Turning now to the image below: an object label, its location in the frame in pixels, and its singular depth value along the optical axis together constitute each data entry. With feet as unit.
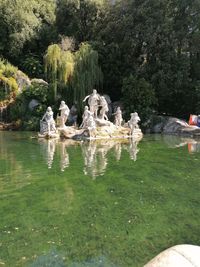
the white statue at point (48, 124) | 39.70
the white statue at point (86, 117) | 39.43
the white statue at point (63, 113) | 41.53
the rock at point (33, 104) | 53.08
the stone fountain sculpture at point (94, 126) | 39.14
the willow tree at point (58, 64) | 51.99
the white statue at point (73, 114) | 51.93
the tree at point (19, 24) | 59.71
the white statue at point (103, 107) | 43.77
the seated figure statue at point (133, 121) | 43.51
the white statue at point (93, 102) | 43.61
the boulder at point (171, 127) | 47.33
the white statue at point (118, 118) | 45.69
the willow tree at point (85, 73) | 52.17
